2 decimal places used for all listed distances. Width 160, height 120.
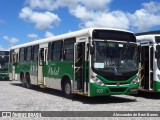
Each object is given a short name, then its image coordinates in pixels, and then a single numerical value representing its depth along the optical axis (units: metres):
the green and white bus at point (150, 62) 11.01
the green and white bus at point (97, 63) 9.62
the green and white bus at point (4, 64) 23.68
